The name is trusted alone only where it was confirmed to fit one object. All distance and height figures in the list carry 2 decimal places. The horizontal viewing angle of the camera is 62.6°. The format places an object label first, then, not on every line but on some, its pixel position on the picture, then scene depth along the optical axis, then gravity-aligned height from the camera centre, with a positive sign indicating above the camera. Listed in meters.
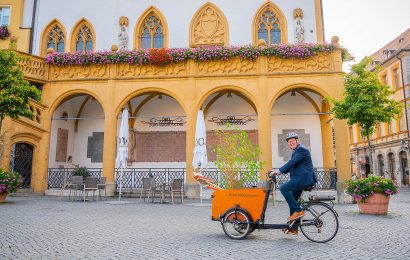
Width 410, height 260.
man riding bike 5.88 +0.01
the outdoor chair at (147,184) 12.98 -0.22
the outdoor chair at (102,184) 13.57 -0.23
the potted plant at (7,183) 11.72 -0.15
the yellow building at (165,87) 15.16 +4.31
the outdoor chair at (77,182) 13.41 -0.14
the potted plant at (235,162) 7.76 +0.37
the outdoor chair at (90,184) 13.19 -0.22
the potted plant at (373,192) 9.70 -0.42
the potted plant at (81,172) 16.39 +0.31
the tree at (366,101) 10.99 +2.51
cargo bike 5.75 -0.65
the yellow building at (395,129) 33.00 +5.12
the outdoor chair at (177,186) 12.80 -0.30
